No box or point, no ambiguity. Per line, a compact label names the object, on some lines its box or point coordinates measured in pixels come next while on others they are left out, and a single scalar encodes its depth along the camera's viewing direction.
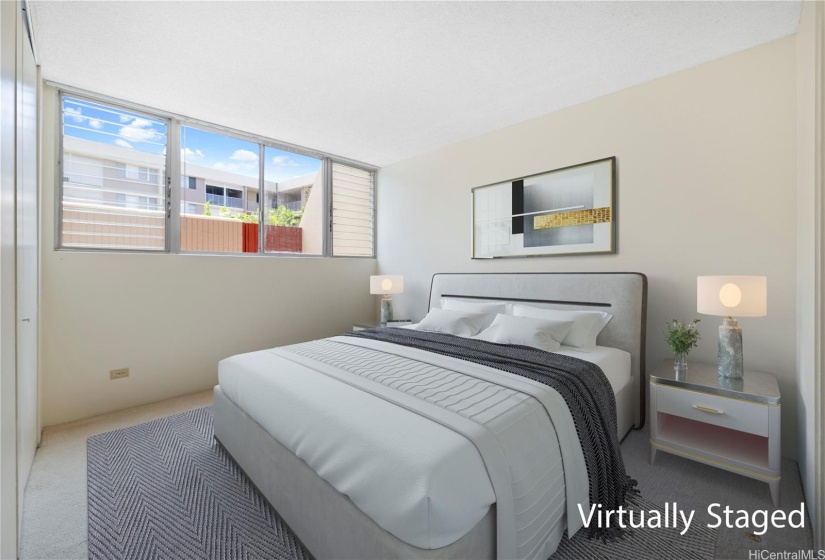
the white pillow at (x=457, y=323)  3.16
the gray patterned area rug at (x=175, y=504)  1.64
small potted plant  2.26
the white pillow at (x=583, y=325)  2.69
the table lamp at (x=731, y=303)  2.01
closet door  1.64
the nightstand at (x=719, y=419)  1.86
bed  1.15
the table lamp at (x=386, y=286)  4.32
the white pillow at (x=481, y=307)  3.32
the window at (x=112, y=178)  3.04
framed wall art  3.04
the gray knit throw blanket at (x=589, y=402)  1.69
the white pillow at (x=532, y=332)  2.58
